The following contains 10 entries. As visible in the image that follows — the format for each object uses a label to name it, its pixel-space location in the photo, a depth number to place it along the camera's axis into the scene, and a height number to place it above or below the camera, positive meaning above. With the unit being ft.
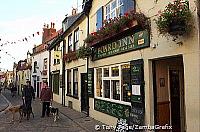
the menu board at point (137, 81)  18.37 -0.73
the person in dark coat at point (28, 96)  29.58 -3.58
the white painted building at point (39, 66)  66.43 +3.25
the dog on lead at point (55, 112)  27.86 -5.86
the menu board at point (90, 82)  29.22 -1.31
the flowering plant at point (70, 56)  37.42 +3.90
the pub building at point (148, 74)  13.91 +0.00
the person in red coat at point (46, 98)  30.89 -4.06
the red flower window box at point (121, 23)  17.88 +5.52
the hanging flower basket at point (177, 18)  13.44 +4.16
